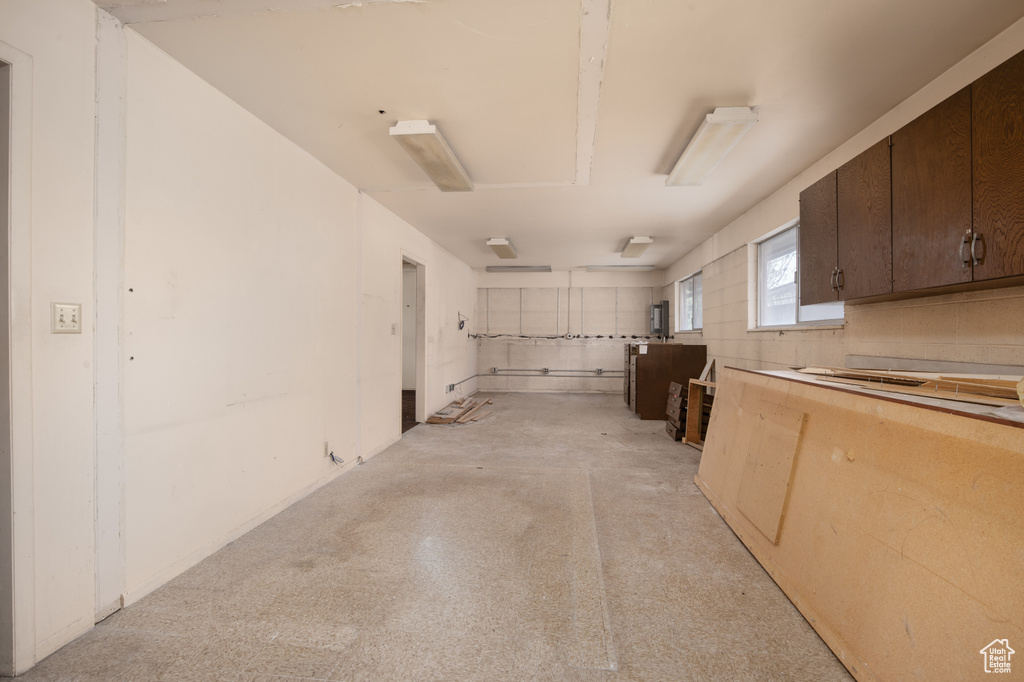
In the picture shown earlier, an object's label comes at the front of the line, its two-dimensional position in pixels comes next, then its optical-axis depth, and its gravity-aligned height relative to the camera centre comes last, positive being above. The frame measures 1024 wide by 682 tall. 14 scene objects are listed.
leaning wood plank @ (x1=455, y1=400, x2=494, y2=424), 5.41 -1.14
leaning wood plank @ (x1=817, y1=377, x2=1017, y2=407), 1.34 -0.22
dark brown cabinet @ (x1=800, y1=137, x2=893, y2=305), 2.05 +0.64
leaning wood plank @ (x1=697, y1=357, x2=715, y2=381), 5.04 -0.43
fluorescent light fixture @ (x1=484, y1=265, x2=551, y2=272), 7.66 +1.41
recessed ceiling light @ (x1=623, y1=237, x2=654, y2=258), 5.32 +1.36
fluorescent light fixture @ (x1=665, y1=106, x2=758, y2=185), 2.27 +1.30
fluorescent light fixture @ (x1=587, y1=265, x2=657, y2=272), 7.66 +1.41
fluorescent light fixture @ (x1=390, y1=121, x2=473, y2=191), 2.43 +1.31
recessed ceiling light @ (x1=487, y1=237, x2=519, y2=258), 5.47 +1.37
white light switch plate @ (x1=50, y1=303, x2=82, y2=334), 1.46 +0.08
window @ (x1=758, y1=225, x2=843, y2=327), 3.33 +0.50
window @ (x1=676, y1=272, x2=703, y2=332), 6.14 +0.60
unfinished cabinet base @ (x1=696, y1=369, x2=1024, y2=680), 1.00 -0.64
